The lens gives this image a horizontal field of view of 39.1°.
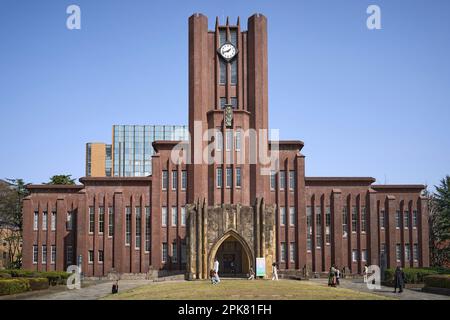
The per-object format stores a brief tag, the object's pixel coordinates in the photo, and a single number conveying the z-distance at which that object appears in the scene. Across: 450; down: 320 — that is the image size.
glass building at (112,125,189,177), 118.81
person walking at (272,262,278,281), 46.00
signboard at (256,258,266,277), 48.16
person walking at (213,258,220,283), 40.53
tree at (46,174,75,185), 72.94
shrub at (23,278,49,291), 41.40
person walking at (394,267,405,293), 38.99
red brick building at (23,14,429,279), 56.50
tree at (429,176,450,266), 67.31
